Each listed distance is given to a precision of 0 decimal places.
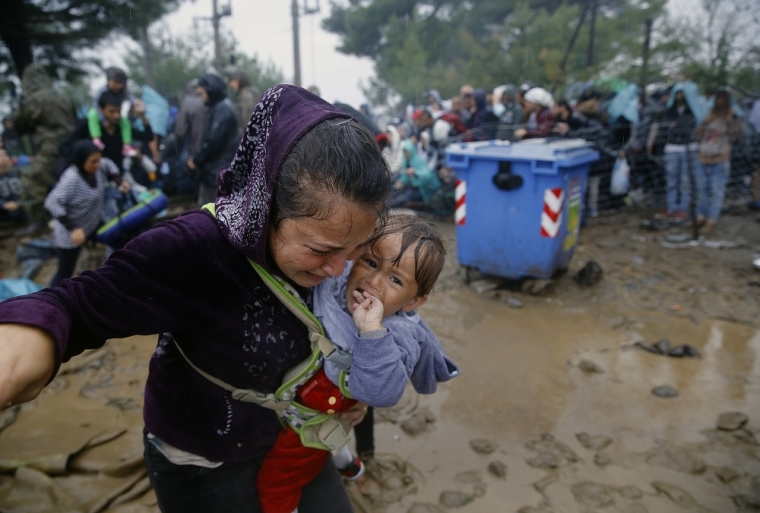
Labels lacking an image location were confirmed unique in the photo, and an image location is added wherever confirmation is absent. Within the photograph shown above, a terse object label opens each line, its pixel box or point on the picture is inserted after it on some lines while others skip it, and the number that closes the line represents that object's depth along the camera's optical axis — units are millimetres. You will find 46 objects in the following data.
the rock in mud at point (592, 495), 2505
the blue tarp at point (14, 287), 3805
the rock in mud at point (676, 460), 2738
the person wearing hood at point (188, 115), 7155
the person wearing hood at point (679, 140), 7332
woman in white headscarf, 7180
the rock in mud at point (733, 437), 2947
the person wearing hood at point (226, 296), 982
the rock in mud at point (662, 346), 3989
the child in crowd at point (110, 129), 5059
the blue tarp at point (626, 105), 8000
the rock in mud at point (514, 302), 4988
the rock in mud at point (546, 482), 2617
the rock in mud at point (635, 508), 2445
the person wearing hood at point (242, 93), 6645
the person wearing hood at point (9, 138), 10258
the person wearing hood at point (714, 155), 6605
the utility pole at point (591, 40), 10309
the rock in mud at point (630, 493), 2533
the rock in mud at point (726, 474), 2658
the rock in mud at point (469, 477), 2704
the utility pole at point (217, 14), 19094
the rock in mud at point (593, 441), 2936
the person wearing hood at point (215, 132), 5293
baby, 1277
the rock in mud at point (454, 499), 2539
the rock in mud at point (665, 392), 3432
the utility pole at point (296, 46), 15703
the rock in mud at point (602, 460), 2784
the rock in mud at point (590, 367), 3756
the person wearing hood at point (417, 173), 8219
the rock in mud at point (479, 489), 2604
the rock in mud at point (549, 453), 2805
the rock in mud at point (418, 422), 3134
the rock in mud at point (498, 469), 2724
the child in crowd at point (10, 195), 6945
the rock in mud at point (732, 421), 3062
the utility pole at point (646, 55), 8502
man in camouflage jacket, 6391
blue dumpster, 4750
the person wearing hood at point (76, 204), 4113
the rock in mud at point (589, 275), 5305
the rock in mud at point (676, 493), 2496
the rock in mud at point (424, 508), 2496
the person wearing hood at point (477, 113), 8805
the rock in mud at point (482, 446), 2936
